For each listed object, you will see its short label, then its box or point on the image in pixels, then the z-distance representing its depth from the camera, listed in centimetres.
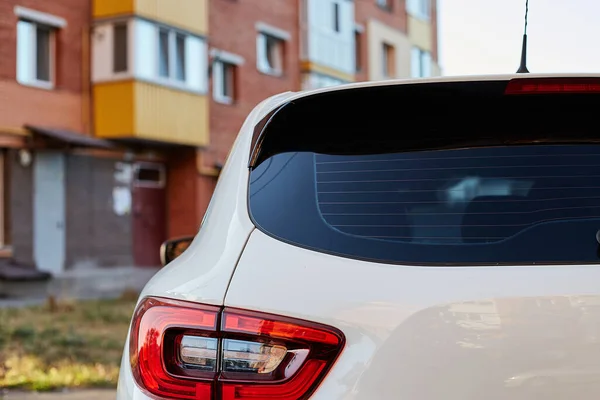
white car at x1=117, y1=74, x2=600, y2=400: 146
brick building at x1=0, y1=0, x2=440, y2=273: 1622
